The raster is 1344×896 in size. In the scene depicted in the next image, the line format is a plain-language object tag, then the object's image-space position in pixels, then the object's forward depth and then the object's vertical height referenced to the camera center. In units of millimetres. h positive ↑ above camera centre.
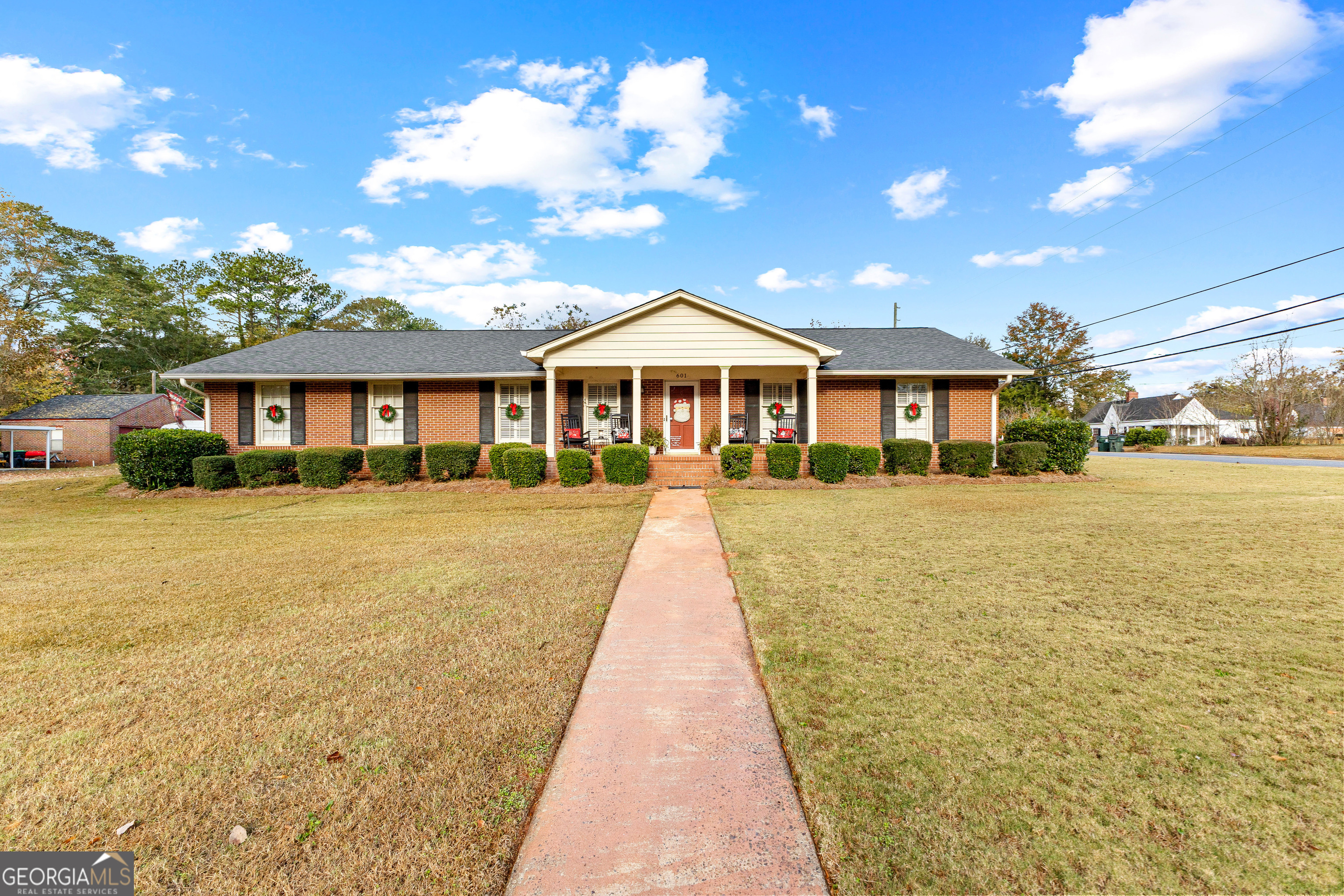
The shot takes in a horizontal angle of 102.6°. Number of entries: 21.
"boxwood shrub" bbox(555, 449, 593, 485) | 12664 -498
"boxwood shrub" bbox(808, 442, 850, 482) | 12781 -500
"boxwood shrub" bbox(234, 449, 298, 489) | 12758 -469
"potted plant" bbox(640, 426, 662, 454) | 15555 +112
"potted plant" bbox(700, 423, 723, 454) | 15797 +78
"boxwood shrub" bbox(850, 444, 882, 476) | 13273 -455
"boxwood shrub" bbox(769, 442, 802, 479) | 12812 -466
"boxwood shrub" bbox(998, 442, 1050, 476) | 13656 -488
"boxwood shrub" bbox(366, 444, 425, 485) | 13141 -429
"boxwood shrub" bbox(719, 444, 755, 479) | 12789 -435
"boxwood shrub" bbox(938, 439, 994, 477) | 13641 -469
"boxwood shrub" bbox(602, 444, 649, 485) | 12508 -463
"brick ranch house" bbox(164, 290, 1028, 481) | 14148 +1624
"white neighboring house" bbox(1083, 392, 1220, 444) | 49594 +1727
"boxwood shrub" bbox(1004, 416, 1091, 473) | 13938 -110
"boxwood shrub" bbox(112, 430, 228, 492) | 12336 -199
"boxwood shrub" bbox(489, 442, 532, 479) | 13482 -406
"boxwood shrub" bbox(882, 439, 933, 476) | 13430 -417
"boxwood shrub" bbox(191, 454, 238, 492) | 12453 -545
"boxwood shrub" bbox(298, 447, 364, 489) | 12805 -496
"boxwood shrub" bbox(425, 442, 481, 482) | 13398 -371
